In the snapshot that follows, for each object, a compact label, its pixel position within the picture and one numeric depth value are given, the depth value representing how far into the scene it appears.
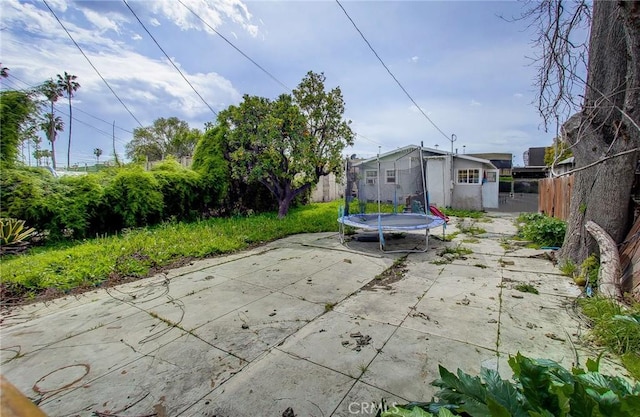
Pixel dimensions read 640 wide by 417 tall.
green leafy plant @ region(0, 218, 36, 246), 4.98
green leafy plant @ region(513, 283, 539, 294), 3.32
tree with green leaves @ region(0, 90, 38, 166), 5.68
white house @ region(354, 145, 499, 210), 12.76
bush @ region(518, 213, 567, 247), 5.37
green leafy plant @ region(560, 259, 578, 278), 3.79
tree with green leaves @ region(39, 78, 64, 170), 6.25
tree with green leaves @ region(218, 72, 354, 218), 8.14
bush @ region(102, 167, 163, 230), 6.54
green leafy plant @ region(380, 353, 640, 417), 0.95
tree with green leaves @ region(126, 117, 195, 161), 27.47
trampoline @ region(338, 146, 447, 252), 5.93
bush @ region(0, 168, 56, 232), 5.23
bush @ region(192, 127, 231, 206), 8.76
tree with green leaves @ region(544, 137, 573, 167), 17.13
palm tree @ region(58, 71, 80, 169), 24.81
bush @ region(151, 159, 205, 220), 7.62
